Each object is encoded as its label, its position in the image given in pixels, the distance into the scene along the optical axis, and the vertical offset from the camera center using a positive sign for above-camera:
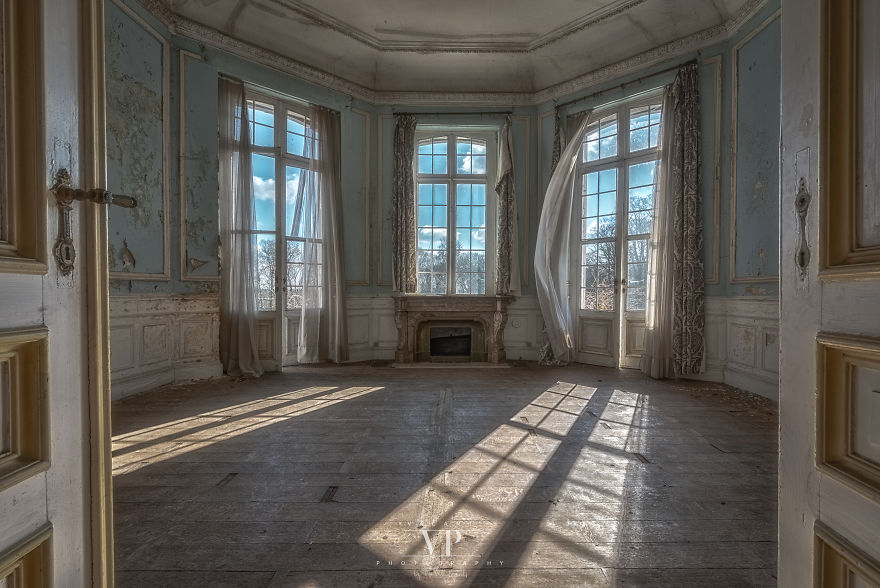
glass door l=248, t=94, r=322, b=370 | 5.10 +0.76
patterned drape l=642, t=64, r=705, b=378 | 4.63 +0.40
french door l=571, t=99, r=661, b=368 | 5.21 +0.67
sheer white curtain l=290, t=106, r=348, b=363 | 5.48 +0.48
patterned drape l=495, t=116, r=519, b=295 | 5.90 +0.74
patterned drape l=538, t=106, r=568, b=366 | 5.67 +1.54
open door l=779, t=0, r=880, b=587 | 0.63 -0.01
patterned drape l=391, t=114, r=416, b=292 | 5.91 +1.00
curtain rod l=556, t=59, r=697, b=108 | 4.86 +2.32
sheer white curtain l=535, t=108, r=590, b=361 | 5.61 +0.42
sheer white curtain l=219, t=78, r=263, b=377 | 4.79 +0.45
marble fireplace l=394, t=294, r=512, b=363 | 5.80 -0.52
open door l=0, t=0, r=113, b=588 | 0.65 -0.02
